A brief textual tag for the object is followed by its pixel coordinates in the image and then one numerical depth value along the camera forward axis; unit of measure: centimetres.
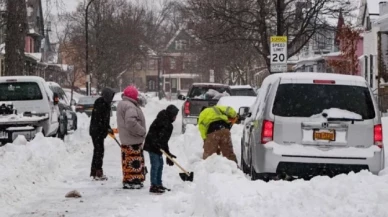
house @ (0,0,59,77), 5534
